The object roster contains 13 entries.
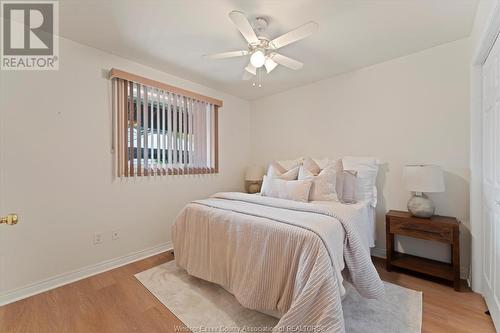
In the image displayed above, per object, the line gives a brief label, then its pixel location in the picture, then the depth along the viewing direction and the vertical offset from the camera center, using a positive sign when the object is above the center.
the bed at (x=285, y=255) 1.25 -0.64
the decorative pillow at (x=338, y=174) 2.42 -0.09
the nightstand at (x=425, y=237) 1.99 -0.69
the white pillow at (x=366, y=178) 2.51 -0.14
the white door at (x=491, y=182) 1.49 -0.12
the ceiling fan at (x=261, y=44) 1.60 +1.03
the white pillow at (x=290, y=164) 2.89 +0.03
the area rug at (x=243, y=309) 1.55 -1.13
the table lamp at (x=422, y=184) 2.10 -0.18
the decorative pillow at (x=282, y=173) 2.71 -0.09
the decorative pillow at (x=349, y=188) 2.45 -0.25
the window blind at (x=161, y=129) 2.57 +0.52
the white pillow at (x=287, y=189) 2.33 -0.26
